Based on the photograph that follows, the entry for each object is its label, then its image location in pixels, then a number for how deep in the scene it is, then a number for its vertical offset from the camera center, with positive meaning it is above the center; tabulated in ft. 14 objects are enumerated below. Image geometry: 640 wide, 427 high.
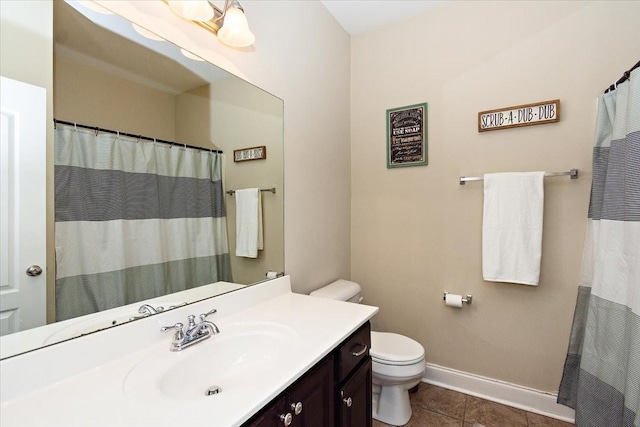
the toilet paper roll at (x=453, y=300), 6.39 -1.93
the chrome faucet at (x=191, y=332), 3.09 -1.33
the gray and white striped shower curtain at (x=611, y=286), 3.93 -1.13
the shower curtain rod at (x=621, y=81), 4.27 +2.00
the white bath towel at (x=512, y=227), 5.63 -0.31
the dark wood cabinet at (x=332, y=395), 2.54 -1.91
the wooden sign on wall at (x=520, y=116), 5.66 +1.90
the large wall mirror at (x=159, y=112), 2.69 +1.19
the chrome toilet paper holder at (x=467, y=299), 6.41 -1.91
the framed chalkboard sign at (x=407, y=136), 6.88 +1.78
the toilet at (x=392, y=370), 5.29 -2.85
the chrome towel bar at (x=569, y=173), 5.44 +0.69
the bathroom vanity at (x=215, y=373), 2.11 -1.42
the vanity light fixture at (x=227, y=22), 3.62 +2.47
